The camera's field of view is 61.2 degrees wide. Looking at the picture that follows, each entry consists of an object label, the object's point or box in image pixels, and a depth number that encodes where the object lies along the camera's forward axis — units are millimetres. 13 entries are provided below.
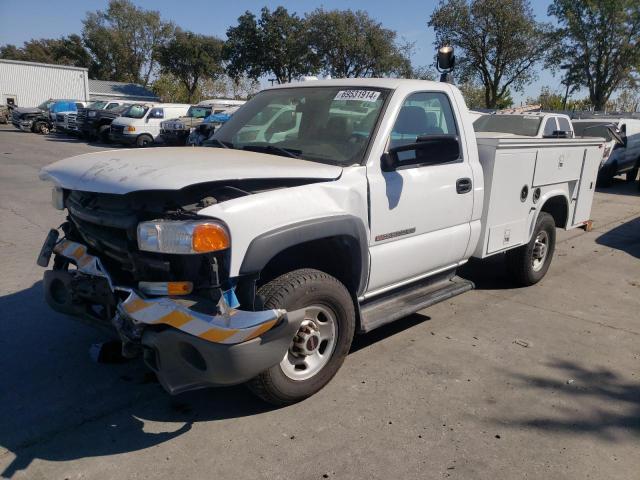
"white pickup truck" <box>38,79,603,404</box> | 2826
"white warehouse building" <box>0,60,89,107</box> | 44969
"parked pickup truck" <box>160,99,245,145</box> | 19677
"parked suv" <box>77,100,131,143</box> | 23266
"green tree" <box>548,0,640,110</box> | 31172
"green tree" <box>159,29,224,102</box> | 52000
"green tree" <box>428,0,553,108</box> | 30250
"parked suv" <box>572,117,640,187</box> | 14969
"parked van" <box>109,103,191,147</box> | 20688
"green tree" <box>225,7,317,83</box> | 39594
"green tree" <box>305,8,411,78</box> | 38750
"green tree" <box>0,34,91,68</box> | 68312
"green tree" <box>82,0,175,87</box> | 60719
